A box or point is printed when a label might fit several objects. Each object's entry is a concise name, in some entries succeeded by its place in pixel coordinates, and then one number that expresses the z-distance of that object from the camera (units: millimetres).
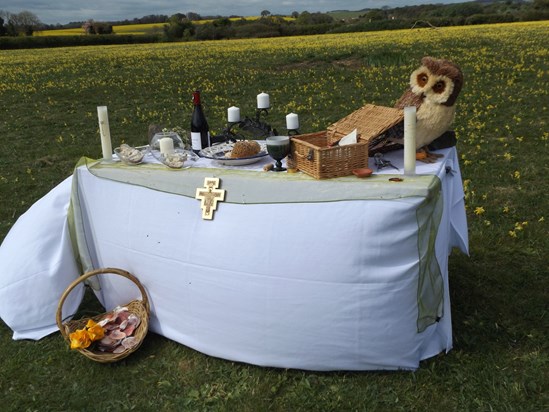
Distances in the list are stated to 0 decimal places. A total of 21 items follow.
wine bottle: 3689
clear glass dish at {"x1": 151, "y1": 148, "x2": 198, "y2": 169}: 3295
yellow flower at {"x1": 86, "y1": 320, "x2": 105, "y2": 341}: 3387
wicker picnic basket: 2836
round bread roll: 3301
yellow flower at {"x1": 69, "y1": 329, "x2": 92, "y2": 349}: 3303
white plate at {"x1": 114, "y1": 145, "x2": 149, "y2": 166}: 3474
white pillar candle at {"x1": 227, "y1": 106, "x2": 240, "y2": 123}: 3662
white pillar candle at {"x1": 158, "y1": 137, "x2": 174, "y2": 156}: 3447
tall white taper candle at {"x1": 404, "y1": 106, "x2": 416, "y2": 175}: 2749
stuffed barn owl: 2934
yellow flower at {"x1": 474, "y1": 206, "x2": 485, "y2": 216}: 5215
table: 2686
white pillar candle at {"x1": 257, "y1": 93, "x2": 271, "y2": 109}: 3609
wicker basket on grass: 3320
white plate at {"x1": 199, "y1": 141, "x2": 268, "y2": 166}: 3271
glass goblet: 2964
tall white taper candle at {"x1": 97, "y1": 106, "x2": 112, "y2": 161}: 3639
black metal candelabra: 3648
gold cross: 3002
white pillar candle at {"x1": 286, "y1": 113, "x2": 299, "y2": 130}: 3348
